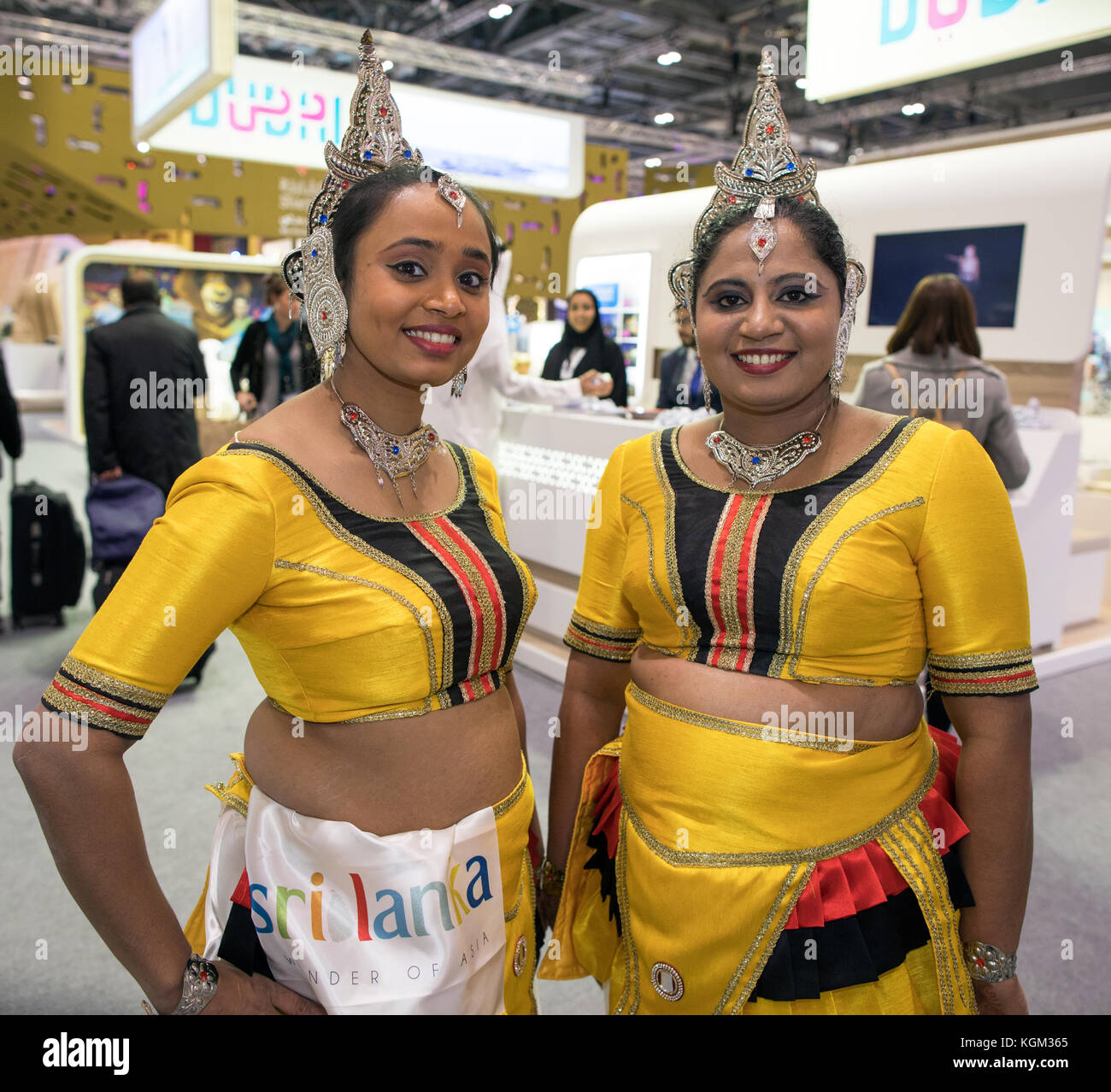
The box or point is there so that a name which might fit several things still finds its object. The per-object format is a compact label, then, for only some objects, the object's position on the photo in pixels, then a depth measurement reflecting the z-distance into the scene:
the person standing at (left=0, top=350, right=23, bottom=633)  4.29
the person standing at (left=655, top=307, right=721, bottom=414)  4.84
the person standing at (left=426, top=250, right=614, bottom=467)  4.19
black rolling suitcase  4.55
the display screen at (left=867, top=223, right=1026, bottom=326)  5.30
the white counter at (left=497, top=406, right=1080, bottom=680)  4.17
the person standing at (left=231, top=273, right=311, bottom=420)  4.86
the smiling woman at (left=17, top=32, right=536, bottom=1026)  1.02
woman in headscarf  5.21
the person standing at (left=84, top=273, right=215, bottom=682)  3.97
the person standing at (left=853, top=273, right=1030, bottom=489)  3.08
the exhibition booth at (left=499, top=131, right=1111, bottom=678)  4.27
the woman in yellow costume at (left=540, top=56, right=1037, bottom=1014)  1.21
